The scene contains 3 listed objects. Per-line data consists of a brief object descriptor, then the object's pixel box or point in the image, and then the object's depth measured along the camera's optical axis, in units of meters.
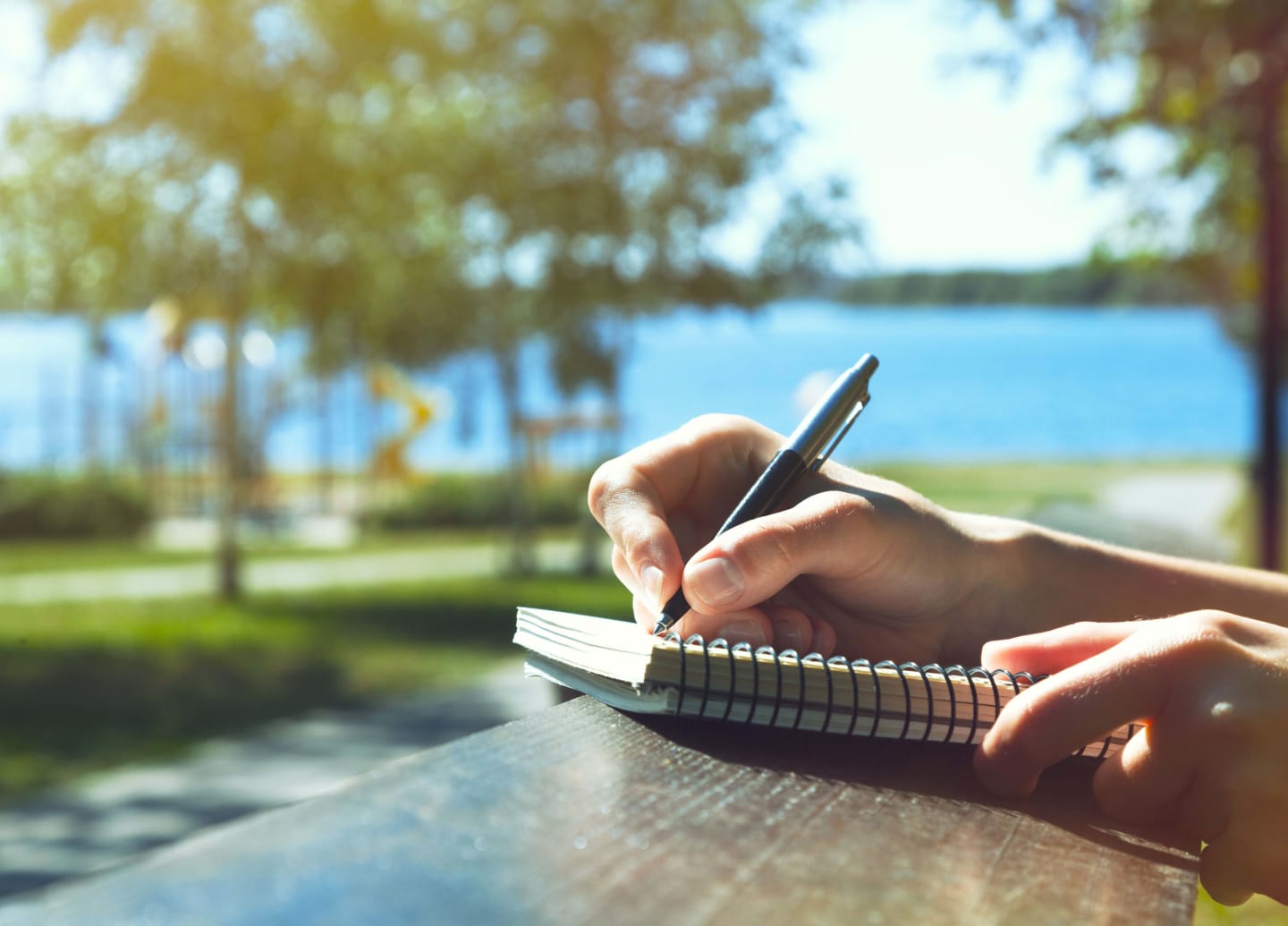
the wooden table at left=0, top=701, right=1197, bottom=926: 0.58
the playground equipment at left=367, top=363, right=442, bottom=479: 21.97
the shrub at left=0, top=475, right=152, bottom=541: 15.72
